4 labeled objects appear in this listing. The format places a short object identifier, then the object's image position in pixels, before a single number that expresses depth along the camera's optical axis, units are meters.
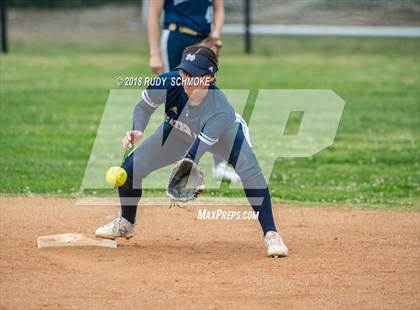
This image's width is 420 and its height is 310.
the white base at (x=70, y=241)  15.51
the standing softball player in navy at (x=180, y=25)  21.64
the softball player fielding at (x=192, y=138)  15.09
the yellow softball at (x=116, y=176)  14.98
